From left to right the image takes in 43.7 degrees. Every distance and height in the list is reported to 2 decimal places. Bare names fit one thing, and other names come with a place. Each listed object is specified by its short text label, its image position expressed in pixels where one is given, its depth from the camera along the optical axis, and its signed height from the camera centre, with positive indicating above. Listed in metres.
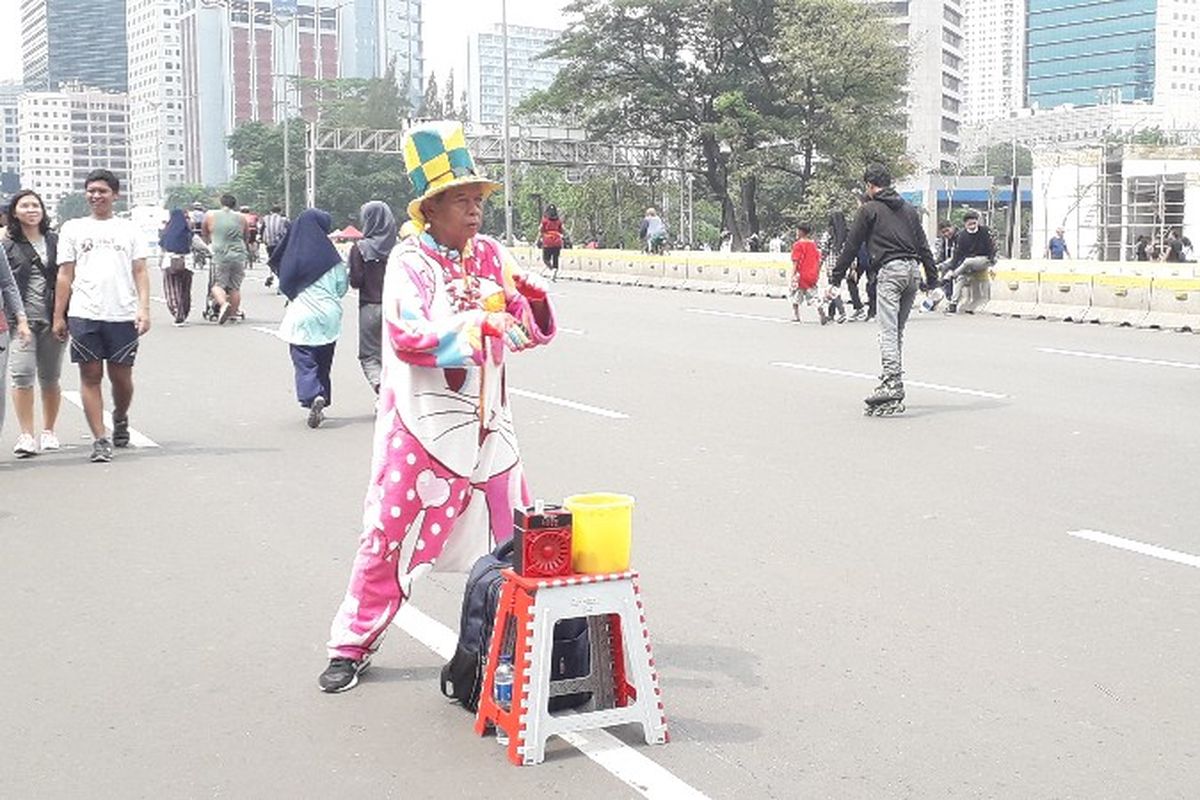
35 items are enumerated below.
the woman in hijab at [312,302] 11.13 -0.34
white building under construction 42.50 +1.65
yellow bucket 4.22 -0.79
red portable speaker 4.12 -0.79
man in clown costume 4.44 -0.46
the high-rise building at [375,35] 143.62 +21.69
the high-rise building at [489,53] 181.75 +25.65
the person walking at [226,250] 20.95 +0.09
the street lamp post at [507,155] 43.84 +3.37
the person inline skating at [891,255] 11.18 +0.00
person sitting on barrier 22.70 +0.00
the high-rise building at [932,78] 125.44 +15.15
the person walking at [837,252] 21.47 +0.04
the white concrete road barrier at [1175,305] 19.02 -0.65
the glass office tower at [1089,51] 182.50 +25.70
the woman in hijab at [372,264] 10.94 -0.06
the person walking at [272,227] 19.52 +0.39
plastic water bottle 4.27 -1.22
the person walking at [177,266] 21.22 -0.13
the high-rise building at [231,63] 135.38 +17.90
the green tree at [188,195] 120.75 +5.14
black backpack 4.39 -1.14
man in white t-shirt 9.16 -0.21
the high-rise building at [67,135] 168.88 +14.05
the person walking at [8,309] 8.84 -0.31
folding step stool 4.13 -1.15
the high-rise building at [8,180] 142.01 +7.63
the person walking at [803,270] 21.00 -0.21
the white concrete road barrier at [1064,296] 20.89 -0.59
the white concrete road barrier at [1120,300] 19.81 -0.61
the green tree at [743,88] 53.88 +6.32
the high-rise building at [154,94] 145.75 +16.44
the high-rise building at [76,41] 191.88 +28.09
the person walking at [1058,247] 38.00 +0.19
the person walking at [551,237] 34.47 +0.43
